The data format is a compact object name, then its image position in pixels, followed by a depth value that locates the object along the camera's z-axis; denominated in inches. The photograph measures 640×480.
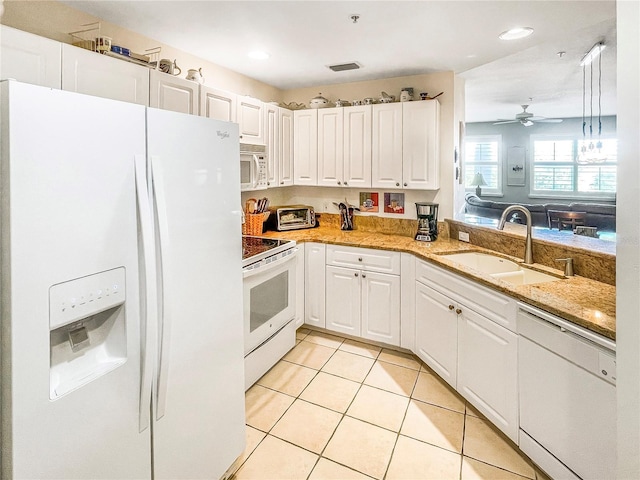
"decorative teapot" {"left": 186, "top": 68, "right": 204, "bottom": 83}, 103.4
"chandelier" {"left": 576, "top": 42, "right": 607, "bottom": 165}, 137.4
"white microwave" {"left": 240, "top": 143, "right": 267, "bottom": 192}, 116.9
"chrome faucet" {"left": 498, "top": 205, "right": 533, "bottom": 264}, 94.4
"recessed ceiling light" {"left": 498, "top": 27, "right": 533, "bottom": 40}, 95.1
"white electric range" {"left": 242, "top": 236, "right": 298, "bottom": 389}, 97.4
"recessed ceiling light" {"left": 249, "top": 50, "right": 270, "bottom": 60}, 112.4
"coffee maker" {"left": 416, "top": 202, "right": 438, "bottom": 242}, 129.0
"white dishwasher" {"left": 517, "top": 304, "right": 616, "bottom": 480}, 56.6
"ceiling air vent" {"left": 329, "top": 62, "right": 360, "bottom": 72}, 124.1
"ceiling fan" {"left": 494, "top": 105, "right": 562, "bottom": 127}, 228.1
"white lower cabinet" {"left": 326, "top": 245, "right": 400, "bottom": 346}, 119.9
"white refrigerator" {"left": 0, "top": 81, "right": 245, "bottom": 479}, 37.7
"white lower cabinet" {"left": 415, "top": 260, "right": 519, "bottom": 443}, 76.0
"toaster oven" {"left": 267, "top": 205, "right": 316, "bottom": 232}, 147.3
